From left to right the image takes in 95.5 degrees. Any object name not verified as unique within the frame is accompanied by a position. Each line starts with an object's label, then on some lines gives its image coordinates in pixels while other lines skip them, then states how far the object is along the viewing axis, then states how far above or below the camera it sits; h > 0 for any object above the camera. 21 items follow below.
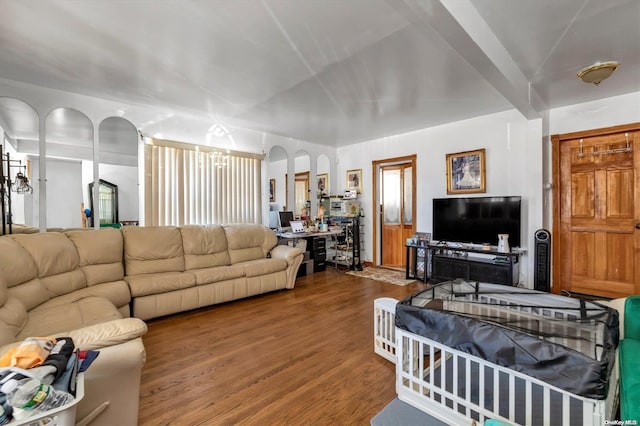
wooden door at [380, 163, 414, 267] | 5.87 -0.06
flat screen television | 4.00 -0.16
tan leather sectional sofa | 1.35 -0.67
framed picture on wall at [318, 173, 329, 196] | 6.58 +0.62
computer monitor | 5.44 -0.19
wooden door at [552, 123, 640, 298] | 3.54 -0.07
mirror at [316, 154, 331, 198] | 6.57 +0.83
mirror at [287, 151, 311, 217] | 7.16 +0.78
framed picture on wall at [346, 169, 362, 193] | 6.18 +0.65
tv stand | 3.92 -0.80
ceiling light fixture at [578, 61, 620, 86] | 2.36 +1.13
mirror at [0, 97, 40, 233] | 3.68 +1.04
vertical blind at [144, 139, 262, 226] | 4.17 +0.43
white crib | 1.31 -0.98
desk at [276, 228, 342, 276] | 5.16 -0.69
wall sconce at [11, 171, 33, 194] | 3.58 +0.37
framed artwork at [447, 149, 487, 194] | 4.48 +0.57
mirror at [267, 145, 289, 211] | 7.21 +0.92
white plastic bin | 0.91 -0.66
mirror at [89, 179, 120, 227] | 6.00 +0.22
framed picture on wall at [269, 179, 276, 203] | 7.40 +0.55
